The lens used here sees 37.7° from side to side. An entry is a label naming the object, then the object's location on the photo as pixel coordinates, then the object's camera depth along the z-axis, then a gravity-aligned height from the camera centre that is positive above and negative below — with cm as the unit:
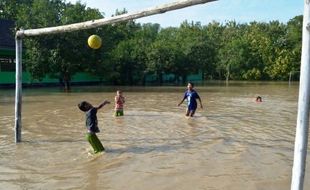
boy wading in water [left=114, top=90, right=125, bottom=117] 1792 -155
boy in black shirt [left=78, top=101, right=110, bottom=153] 1038 -137
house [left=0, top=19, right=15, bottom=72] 3528 +111
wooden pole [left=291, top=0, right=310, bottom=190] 468 -45
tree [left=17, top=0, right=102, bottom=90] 3306 +140
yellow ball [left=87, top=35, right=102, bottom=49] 1082 +58
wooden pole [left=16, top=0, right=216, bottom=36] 699 +93
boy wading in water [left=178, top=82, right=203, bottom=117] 1798 -129
